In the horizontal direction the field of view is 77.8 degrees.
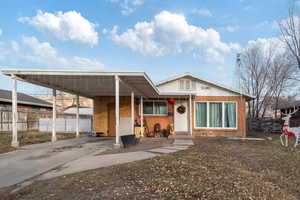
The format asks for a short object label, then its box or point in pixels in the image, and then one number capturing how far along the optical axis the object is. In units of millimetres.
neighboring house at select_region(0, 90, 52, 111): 16281
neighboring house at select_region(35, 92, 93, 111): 31809
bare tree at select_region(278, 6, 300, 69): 15523
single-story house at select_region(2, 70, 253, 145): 10977
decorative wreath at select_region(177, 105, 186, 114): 11484
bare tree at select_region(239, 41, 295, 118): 19797
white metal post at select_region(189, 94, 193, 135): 10812
